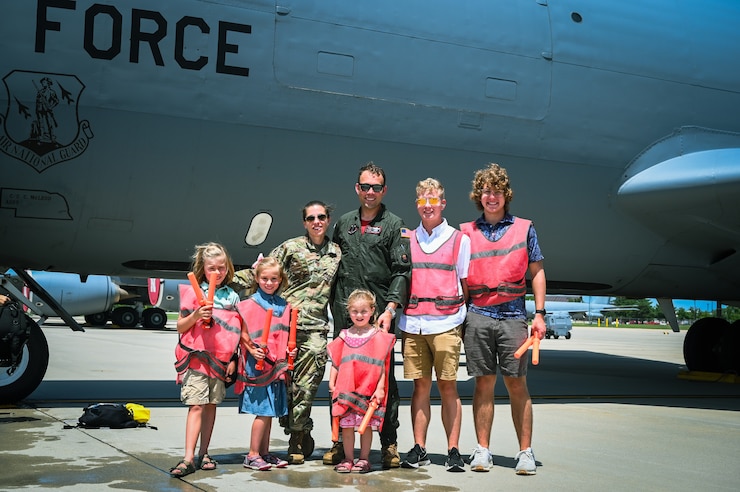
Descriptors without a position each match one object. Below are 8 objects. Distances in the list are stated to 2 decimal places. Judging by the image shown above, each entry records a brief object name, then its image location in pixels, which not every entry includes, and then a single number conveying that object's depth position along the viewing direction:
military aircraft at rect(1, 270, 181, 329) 33.78
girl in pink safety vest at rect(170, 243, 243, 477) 5.14
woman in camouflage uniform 5.52
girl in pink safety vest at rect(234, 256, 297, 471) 5.27
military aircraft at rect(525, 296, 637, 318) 71.08
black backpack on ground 6.52
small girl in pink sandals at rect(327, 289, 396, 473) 5.29
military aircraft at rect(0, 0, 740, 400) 7.30
